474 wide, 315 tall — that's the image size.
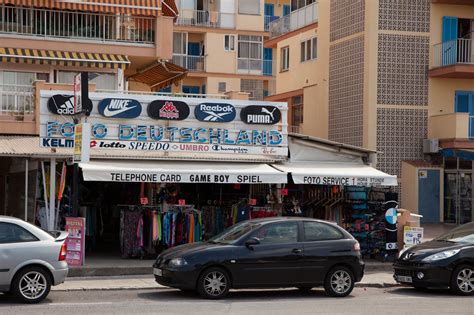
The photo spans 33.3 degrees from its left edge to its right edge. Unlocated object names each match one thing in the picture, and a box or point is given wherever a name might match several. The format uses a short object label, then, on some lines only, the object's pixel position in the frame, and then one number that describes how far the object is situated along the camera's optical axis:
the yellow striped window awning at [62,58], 23.97
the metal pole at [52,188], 18.78
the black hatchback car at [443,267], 15.39
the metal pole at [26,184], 18.84
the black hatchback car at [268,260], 14.15
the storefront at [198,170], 19.25
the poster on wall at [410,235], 20.56
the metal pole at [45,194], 19.03
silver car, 13.26
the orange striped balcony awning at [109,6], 25.11
